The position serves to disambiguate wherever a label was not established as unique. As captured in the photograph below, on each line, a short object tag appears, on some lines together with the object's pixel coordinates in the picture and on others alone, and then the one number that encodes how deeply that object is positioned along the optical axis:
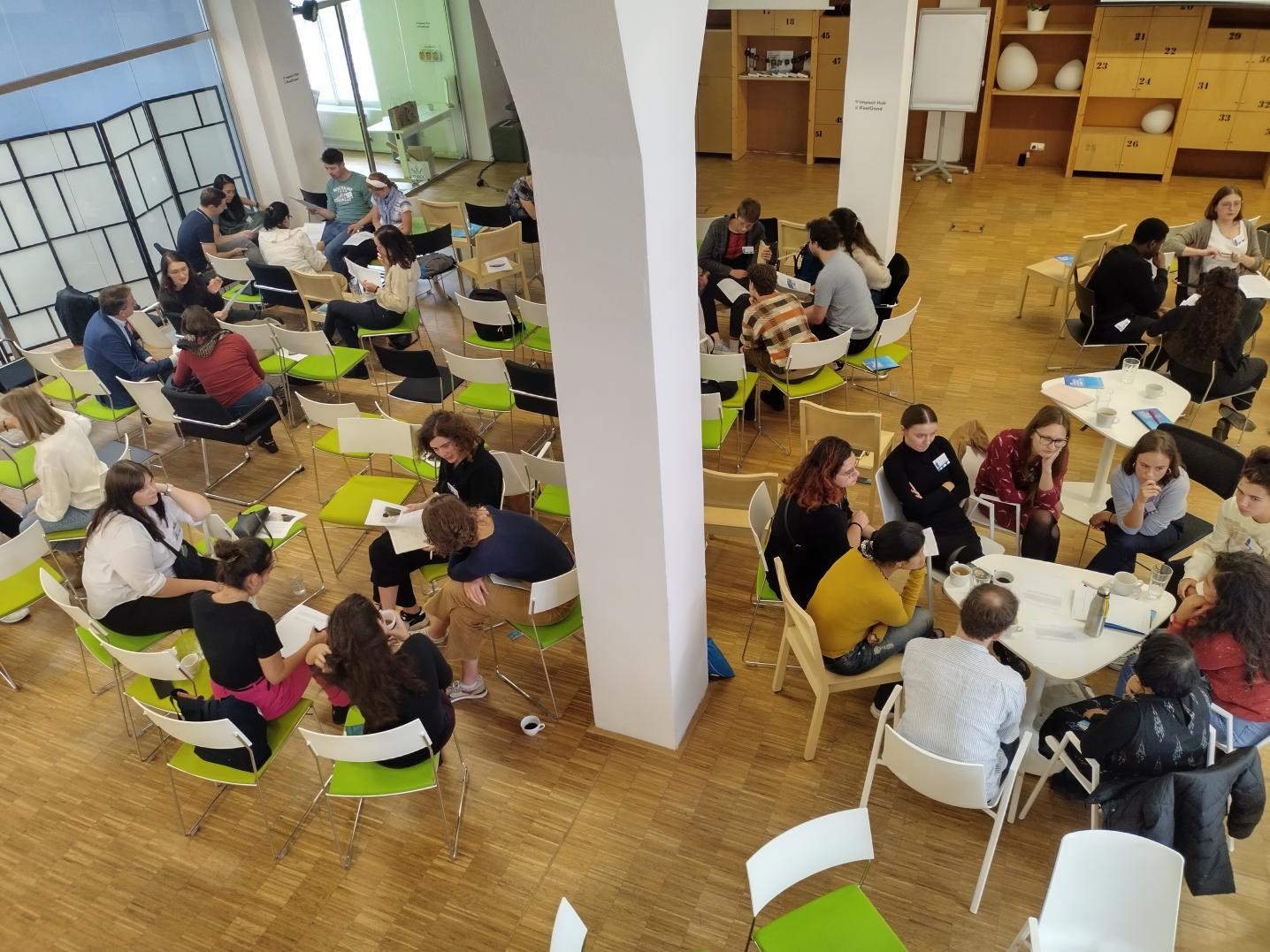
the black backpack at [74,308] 7.46
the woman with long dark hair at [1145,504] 4.46
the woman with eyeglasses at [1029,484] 4.80
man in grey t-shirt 6.49
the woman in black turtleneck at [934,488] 4.70
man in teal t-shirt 8.74
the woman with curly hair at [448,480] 4.86
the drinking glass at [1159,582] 3.99
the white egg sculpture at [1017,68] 10.71
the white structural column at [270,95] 9.54
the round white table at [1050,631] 3.75
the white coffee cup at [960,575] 4.16
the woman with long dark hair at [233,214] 8.84
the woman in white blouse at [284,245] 8.26
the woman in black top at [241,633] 3.82
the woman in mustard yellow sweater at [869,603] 3.79
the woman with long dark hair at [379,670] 3.56
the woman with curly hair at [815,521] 4.26
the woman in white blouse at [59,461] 5.04
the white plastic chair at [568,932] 2.70
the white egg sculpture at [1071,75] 10.57
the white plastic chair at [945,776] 3.33
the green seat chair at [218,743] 3.63
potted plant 10.38
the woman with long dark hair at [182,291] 7.36
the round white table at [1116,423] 5.10
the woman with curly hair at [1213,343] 5.58
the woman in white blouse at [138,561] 4.46
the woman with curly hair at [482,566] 4.12
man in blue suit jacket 6.46
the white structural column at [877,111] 7.56
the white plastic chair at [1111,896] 2.94
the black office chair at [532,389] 6.04
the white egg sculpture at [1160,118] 10.40
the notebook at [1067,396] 5.34
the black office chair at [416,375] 6.45
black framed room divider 8.14
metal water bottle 3.82
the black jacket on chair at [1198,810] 3.14
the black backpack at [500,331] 7.40
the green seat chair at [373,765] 3.55
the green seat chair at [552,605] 4.19
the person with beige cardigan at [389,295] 7.11
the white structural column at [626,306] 2.72
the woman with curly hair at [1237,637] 3.48
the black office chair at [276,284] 7.82
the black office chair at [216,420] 6.14
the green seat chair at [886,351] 6.38
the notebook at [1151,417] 5.13
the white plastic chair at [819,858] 2.97
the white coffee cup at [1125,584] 4.00
